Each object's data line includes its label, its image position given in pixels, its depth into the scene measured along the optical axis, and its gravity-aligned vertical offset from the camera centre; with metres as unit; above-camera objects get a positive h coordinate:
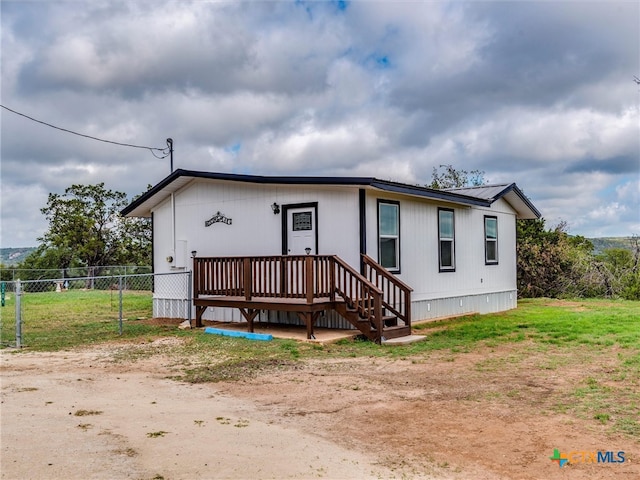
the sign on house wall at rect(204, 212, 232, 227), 11.98 +0.99
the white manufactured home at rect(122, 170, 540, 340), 9.66 +0.36
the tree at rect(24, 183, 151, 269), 26.75 +1.62
